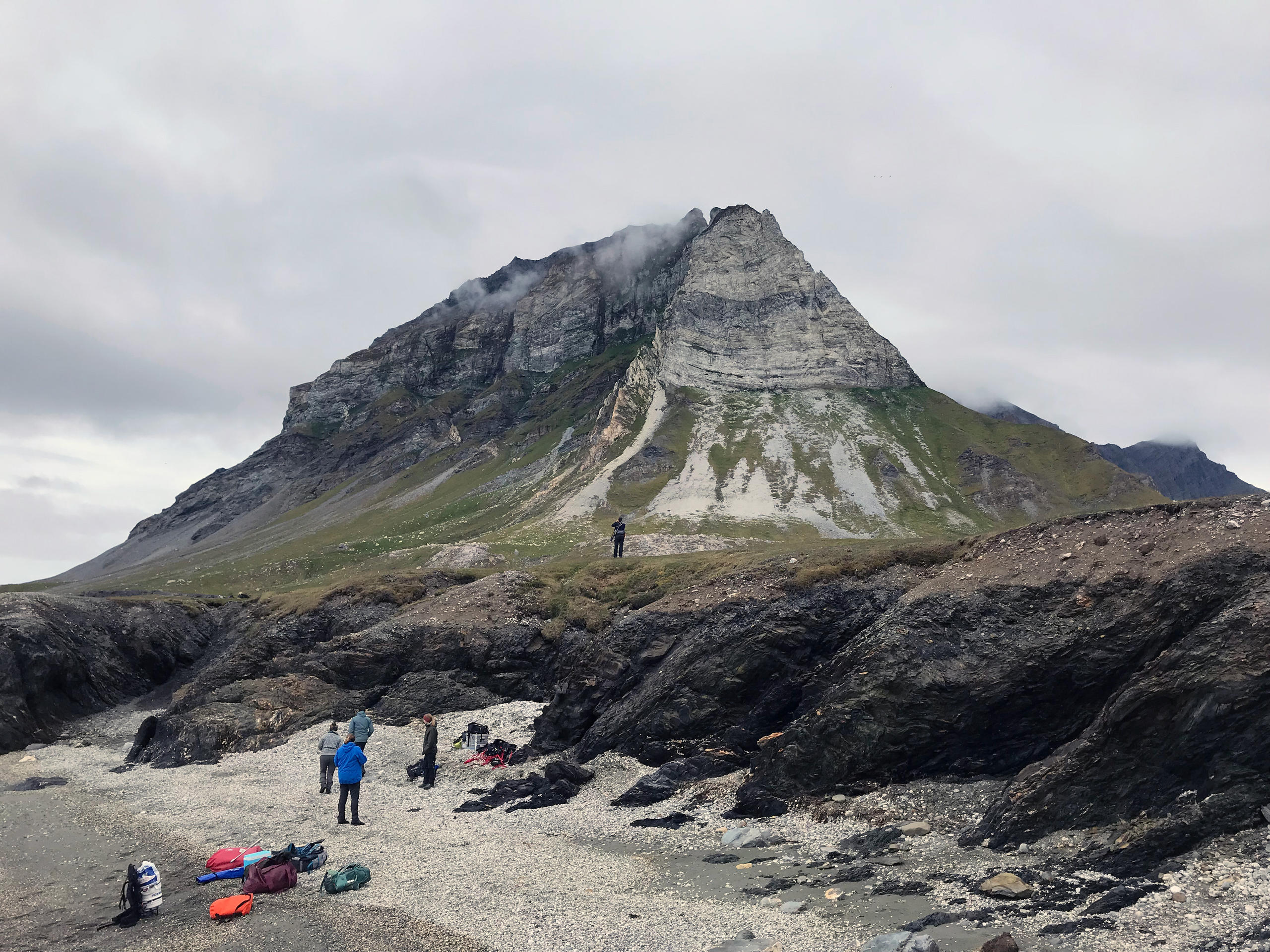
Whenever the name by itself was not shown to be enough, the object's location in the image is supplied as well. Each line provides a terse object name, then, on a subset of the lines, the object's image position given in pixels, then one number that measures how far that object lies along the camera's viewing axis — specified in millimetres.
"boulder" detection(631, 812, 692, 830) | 22075
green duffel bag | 17969
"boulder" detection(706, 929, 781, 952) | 13469
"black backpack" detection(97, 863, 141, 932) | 16922
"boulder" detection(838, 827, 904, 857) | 18109
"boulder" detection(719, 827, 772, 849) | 19781
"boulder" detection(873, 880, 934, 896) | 15164
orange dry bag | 16688
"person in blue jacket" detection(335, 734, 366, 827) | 23922
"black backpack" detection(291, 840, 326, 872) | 19625
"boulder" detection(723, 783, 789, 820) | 21797
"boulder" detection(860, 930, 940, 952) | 12453
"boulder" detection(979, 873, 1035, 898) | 14195
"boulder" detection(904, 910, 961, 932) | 13484
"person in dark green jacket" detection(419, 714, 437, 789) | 28828
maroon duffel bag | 18109
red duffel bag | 19844
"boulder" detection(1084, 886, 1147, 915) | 12969
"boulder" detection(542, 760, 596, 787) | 27078
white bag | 17281
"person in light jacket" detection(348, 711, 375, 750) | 26109
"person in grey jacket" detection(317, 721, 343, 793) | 28078
